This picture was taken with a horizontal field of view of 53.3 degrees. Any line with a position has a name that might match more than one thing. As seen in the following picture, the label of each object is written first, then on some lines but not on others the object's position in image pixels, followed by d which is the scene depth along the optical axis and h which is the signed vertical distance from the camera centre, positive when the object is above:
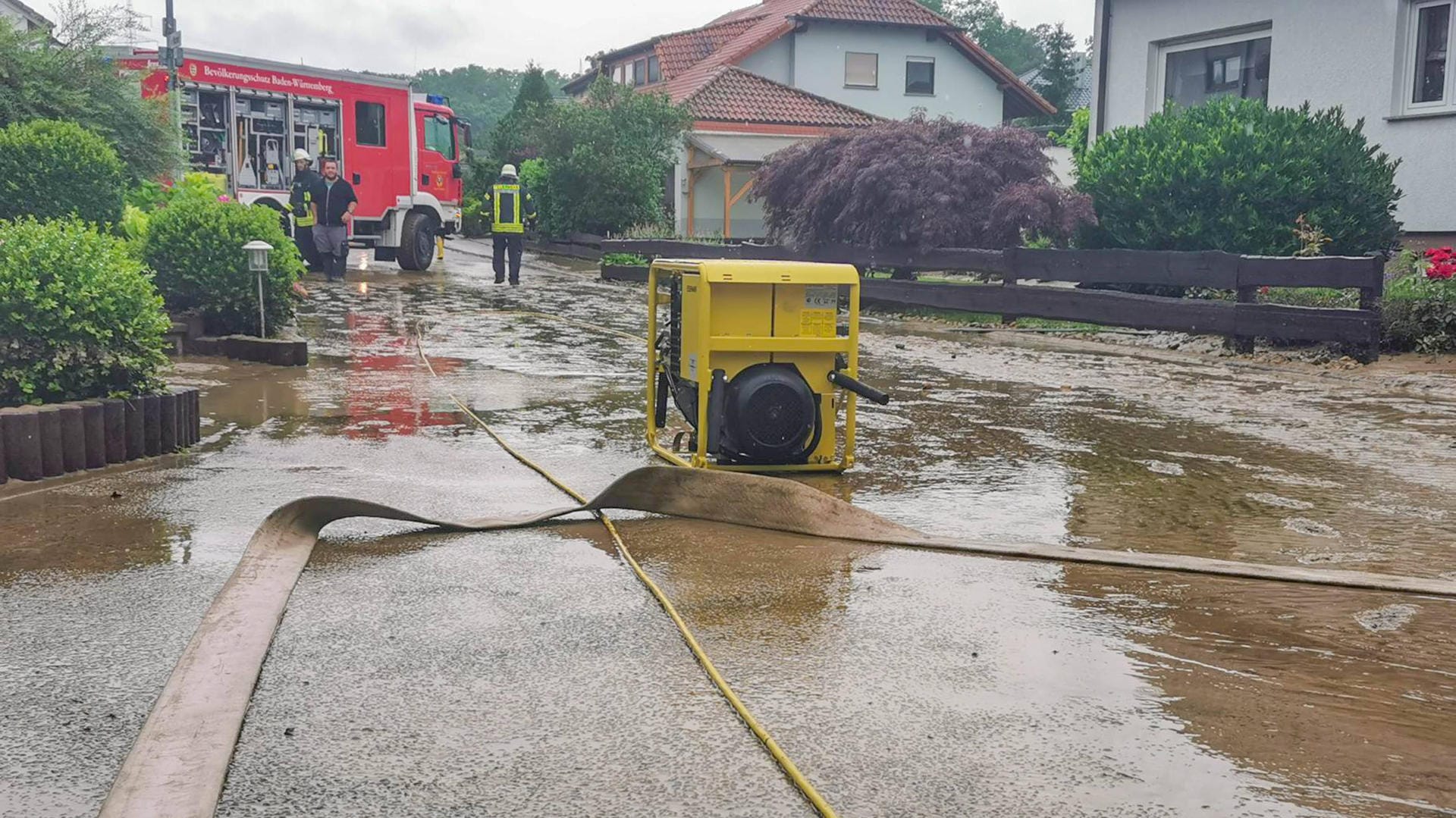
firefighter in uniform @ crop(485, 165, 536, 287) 23.98 +0.22
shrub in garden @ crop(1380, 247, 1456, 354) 12.95 -0.58
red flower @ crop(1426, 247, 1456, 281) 13.09 -0.14
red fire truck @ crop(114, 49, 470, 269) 25.06 +1.65
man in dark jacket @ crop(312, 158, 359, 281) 23.27 +0.21
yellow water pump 7.56 -0.68
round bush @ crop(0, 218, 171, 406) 7.79 -0.54
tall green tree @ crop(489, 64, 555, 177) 47.34 +3.56
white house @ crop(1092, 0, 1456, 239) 17.52 +2.47
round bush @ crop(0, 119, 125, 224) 14.43 +0.51
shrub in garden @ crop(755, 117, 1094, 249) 20.14 +0.77
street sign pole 22.98 +2.65
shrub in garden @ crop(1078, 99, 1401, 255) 15.88 +0.70
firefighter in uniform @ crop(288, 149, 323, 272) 23.09 +0.55
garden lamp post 12.47 -0.25
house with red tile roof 44.94 +5.44
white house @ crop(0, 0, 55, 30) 37.46 +5.67
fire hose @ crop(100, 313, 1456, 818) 3.53 -1.28
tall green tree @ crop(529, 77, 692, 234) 36.72 +1.91
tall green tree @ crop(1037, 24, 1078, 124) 65.00 +7.68
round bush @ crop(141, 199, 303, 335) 12.96 -0.33
